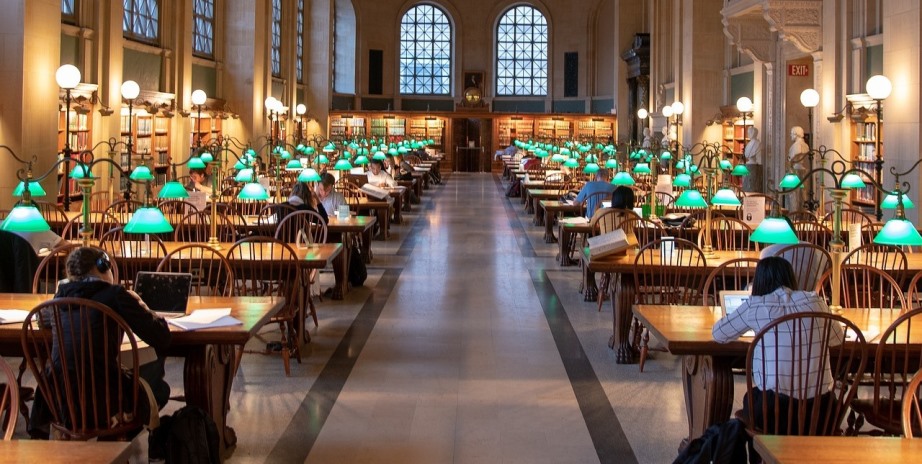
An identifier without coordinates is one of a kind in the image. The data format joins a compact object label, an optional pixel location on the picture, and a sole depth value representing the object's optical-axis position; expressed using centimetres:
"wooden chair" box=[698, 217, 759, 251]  874
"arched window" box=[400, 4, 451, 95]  4019
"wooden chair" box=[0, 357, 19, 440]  321
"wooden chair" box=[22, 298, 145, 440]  410
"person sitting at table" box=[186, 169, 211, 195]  1212
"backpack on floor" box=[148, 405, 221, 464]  446
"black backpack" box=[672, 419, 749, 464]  414
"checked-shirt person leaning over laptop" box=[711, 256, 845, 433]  416
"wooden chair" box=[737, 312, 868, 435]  409
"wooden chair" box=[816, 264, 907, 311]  704
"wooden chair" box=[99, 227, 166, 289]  705
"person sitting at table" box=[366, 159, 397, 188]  1659
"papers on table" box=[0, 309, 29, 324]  488
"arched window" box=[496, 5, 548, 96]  4016
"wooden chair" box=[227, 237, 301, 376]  673
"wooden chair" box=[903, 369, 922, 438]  326
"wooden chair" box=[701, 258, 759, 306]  580
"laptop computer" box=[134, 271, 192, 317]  516
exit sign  1717
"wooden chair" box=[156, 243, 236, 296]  586
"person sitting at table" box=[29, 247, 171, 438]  427
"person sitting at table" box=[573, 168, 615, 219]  1184
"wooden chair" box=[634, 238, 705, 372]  675
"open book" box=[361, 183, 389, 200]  1386
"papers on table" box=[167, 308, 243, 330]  485
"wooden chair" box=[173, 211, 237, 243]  860
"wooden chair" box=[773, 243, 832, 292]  663
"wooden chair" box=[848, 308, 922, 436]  425
